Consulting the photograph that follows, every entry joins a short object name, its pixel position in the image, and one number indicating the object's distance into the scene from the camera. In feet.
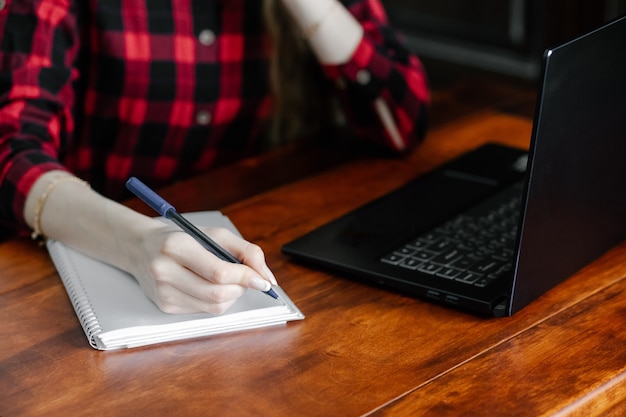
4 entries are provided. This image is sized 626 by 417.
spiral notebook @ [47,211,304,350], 3.61
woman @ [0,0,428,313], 4.45
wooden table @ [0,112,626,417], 3.37
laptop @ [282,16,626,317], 3.56
